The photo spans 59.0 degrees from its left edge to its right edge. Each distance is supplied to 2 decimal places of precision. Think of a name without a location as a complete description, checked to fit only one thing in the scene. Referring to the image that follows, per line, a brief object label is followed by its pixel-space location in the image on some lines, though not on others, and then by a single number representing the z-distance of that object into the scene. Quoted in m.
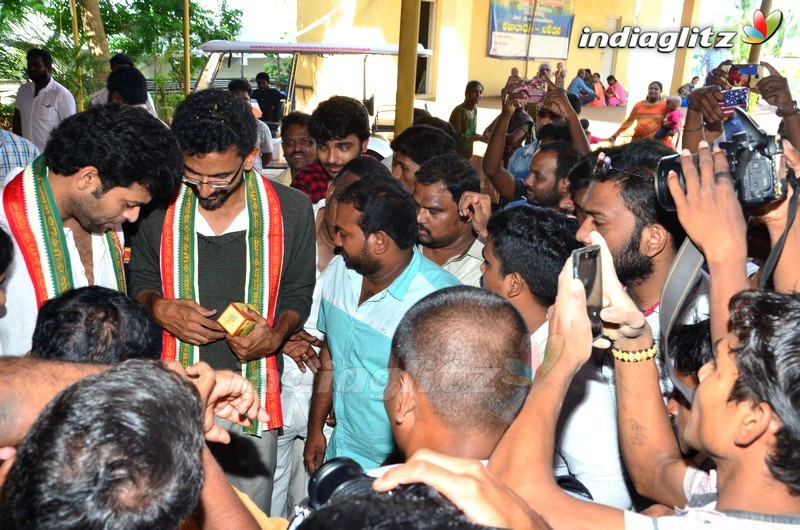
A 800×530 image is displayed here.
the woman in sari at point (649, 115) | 10.10
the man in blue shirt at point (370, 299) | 2.78
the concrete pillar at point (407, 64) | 5.98
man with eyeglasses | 2.82
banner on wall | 18.84
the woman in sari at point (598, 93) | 20.73
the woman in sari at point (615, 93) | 22.11
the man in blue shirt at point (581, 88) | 19.73
